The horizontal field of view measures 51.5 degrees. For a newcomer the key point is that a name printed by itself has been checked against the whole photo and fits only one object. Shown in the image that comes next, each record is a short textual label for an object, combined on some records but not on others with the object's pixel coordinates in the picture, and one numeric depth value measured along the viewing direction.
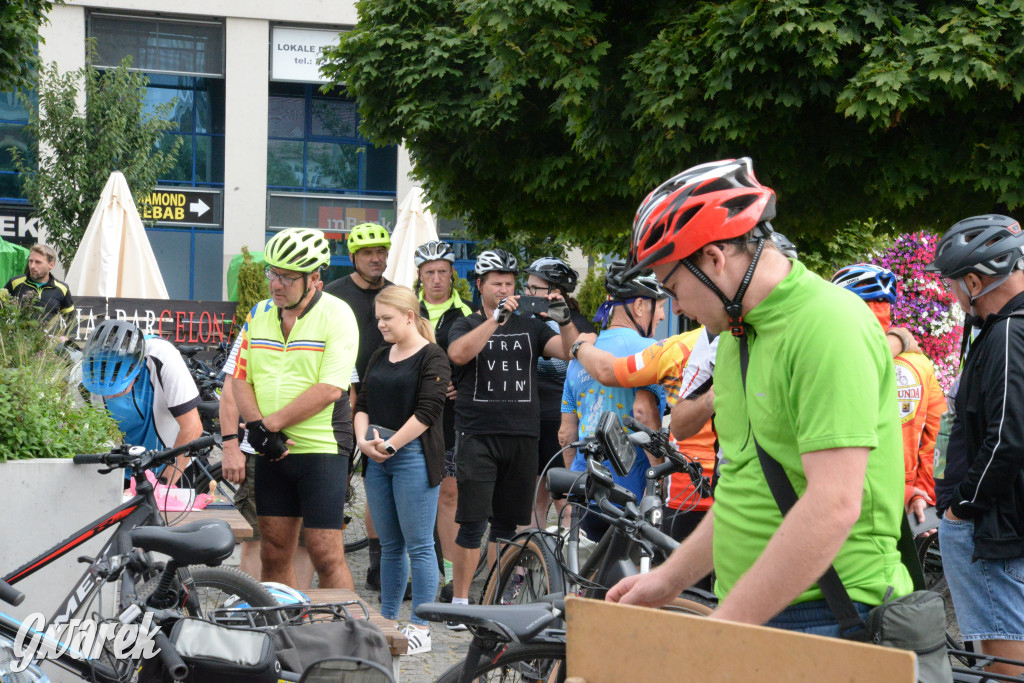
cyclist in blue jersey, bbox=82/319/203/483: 4.88
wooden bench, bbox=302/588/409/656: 4.28
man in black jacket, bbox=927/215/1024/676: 3.68
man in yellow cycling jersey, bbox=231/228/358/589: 5.40
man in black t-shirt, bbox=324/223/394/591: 7.11
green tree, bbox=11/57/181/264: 22.08
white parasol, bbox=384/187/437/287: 12.47
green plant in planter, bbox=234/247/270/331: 18.09
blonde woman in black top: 5.77
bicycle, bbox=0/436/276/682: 3.57
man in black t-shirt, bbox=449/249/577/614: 6.25
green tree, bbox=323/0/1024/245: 7.36
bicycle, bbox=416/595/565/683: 2.85
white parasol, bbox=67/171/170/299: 14.50
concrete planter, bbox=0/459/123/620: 4.76
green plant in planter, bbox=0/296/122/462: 4.89
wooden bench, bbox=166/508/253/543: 5.06
